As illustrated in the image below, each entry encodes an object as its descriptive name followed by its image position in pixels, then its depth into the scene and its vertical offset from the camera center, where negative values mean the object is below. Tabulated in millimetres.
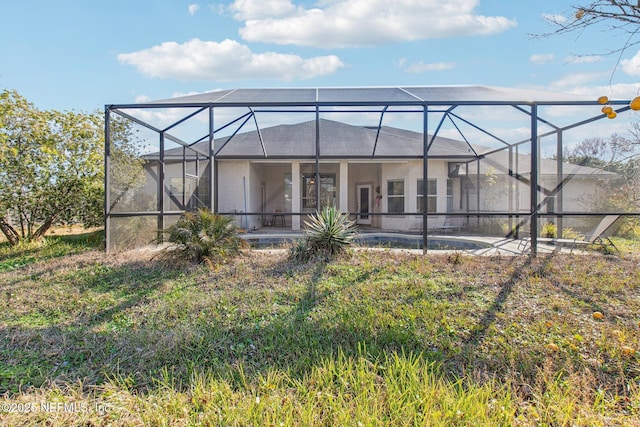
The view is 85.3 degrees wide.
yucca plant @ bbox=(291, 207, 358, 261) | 6281 -609
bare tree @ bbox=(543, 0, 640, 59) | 2549 +1535
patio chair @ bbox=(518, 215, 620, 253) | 7514 -681
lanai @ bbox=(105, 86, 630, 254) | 7406 +2165
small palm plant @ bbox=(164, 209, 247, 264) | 5914 -543
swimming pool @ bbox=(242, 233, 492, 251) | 9102 -988
